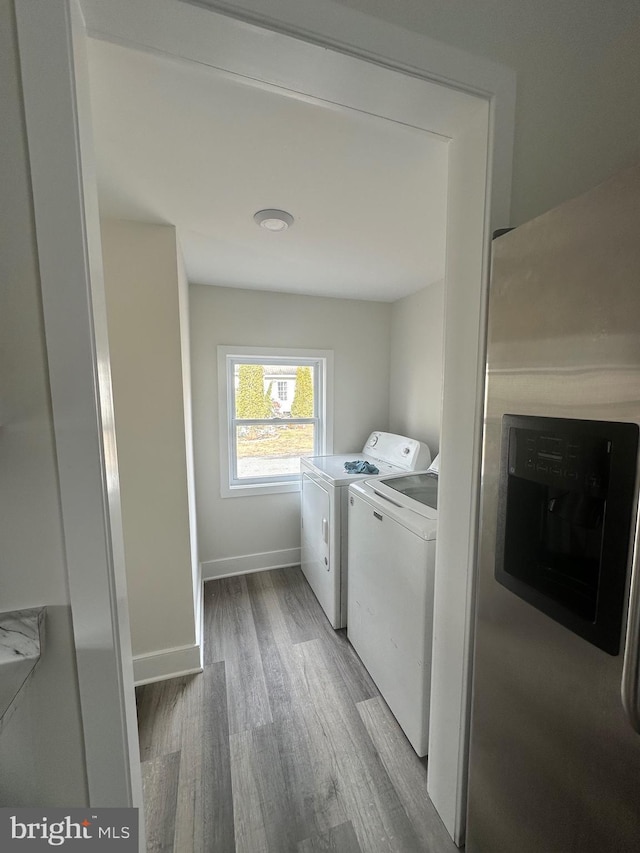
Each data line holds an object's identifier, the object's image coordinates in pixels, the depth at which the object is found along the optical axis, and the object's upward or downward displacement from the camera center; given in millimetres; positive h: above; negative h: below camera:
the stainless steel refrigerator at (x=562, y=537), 580 -310
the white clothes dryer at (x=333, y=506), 2107 -779
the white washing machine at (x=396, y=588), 1352 -914
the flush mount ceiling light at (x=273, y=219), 1521 +799
